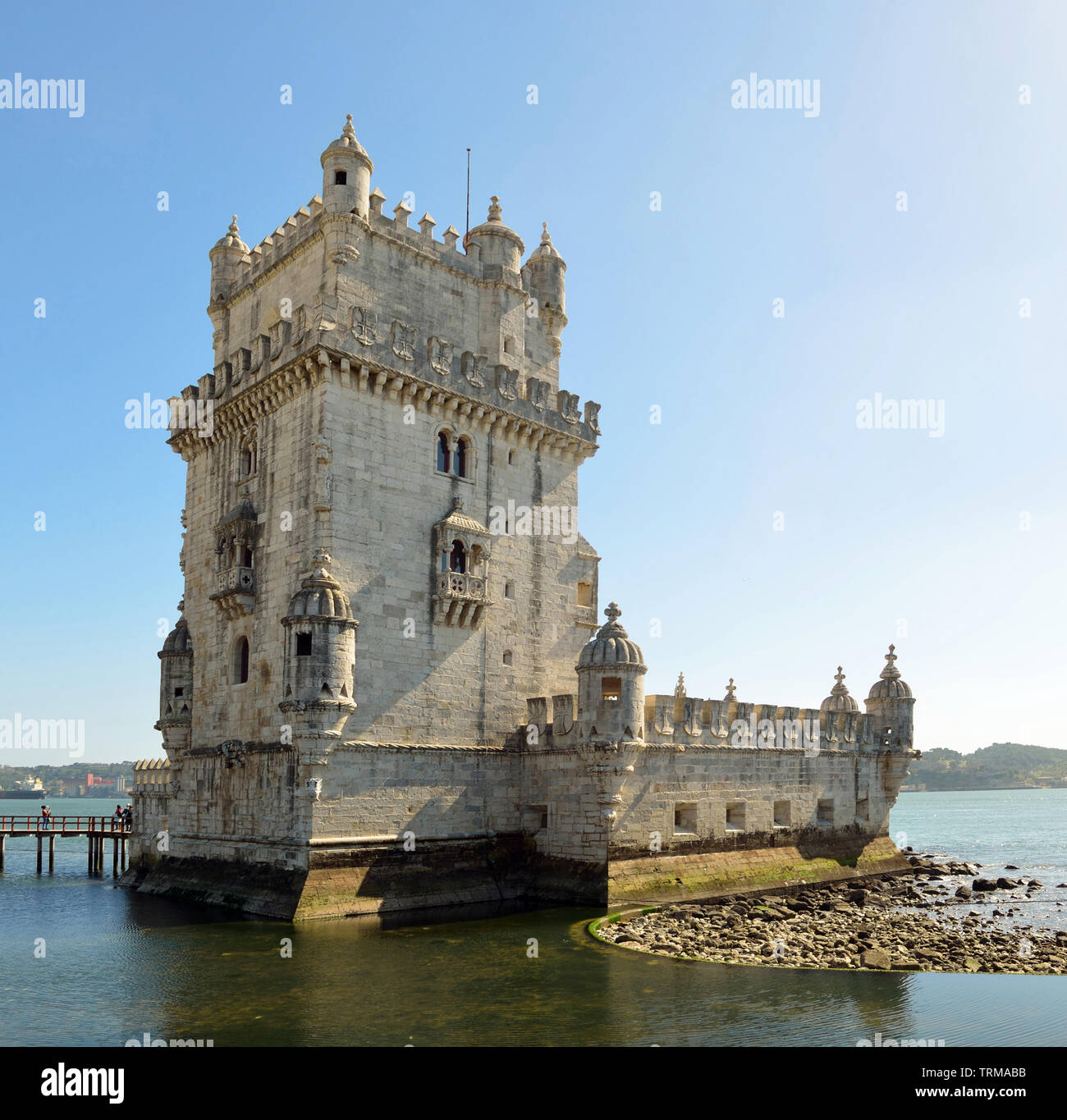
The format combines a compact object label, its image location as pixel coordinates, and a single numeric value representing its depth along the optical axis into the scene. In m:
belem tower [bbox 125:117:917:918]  28.00
